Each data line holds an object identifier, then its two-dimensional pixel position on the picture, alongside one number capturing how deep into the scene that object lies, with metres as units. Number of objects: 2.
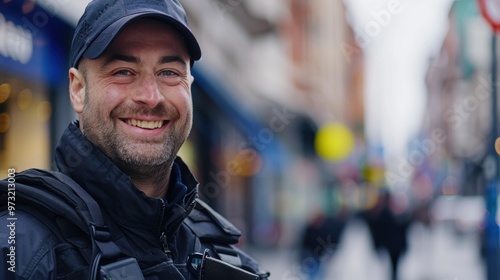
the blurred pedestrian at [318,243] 14.12
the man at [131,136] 1.78
